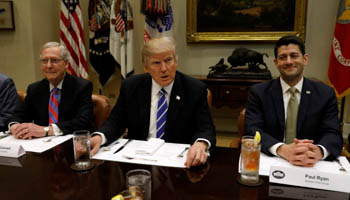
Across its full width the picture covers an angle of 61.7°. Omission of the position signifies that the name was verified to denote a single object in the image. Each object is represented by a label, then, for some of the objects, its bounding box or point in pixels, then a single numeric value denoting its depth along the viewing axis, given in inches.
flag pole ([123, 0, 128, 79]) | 158.2
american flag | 160.6
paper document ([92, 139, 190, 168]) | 51.5
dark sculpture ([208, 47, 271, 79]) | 144.5
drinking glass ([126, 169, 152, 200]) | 36.6
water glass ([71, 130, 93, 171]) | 50.1
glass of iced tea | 43.3
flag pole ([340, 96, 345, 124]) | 146.9
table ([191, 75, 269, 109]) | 145.8
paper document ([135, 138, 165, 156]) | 55.4
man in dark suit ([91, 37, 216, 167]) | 68.1
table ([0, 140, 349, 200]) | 39.9
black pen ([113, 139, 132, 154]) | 57.4
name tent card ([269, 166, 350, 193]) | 40.9
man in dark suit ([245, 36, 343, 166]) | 66.2
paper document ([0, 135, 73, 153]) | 58.7
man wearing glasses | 79.6
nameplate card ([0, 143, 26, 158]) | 54.5
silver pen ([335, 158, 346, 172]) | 47.9
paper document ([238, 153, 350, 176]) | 47.8
